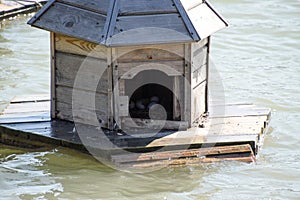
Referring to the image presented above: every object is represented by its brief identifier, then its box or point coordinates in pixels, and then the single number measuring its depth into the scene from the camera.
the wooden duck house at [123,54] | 12.37
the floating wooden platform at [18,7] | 25.87
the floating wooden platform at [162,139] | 12.67
